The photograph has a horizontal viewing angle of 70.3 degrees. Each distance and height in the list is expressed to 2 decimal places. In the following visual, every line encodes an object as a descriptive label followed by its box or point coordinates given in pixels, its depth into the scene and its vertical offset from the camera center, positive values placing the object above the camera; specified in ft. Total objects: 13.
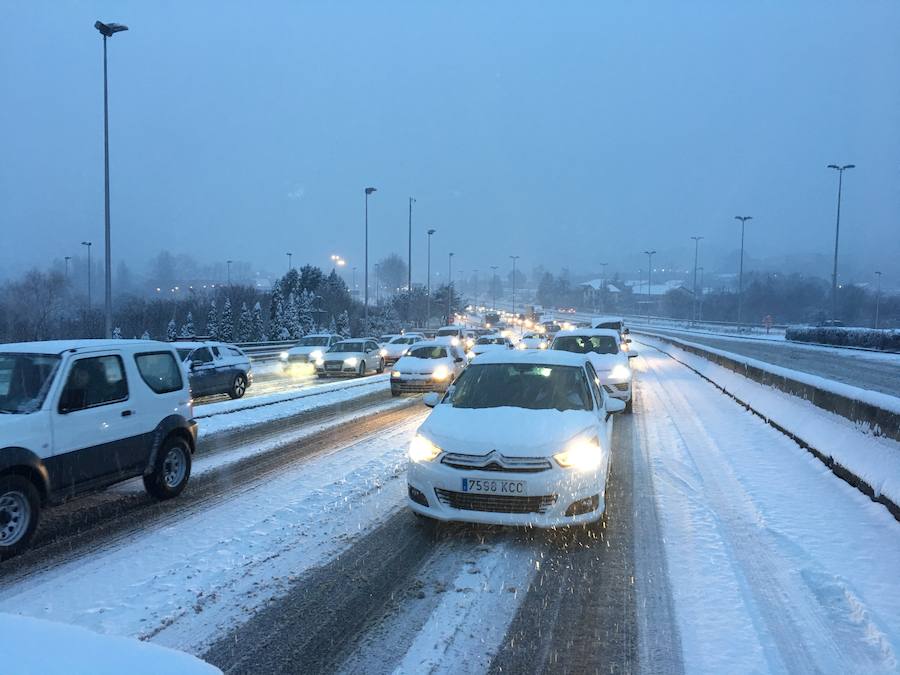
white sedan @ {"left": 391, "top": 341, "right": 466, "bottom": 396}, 60.29 -5.60
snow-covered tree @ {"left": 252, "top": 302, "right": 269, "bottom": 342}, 231.91 -6.19
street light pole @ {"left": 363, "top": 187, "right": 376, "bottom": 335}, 140.11 +0.66
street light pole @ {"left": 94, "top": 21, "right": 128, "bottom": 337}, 62.63 +14.92
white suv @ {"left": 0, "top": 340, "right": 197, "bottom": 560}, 17.75 -3.70
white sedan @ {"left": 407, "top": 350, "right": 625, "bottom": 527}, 18.11 -4.42
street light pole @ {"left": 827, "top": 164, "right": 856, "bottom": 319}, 156.04 +24.68
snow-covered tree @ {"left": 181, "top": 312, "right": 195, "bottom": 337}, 210.18 -6.24
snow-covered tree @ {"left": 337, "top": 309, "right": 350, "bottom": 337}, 249.75 -4.46
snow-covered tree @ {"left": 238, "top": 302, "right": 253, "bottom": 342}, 229.25 -5.57
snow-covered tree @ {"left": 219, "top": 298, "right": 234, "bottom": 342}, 215.51 -5.47
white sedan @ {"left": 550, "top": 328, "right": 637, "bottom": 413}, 45.32 -2.86
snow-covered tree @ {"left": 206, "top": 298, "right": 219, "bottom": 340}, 211.20 -4.19
